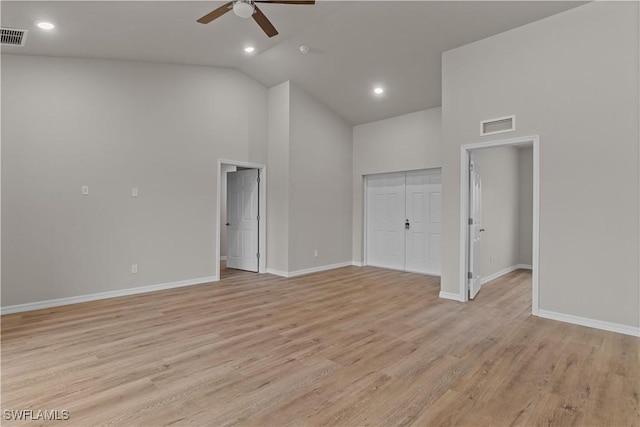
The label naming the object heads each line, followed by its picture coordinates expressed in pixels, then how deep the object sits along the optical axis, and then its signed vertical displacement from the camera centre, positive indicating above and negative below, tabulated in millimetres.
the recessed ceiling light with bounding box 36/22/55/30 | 3519 +1979
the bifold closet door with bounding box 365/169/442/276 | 6492 -194
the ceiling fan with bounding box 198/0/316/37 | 3229 +2000
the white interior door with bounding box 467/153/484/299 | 4609 -212
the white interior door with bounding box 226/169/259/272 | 6641 -181
